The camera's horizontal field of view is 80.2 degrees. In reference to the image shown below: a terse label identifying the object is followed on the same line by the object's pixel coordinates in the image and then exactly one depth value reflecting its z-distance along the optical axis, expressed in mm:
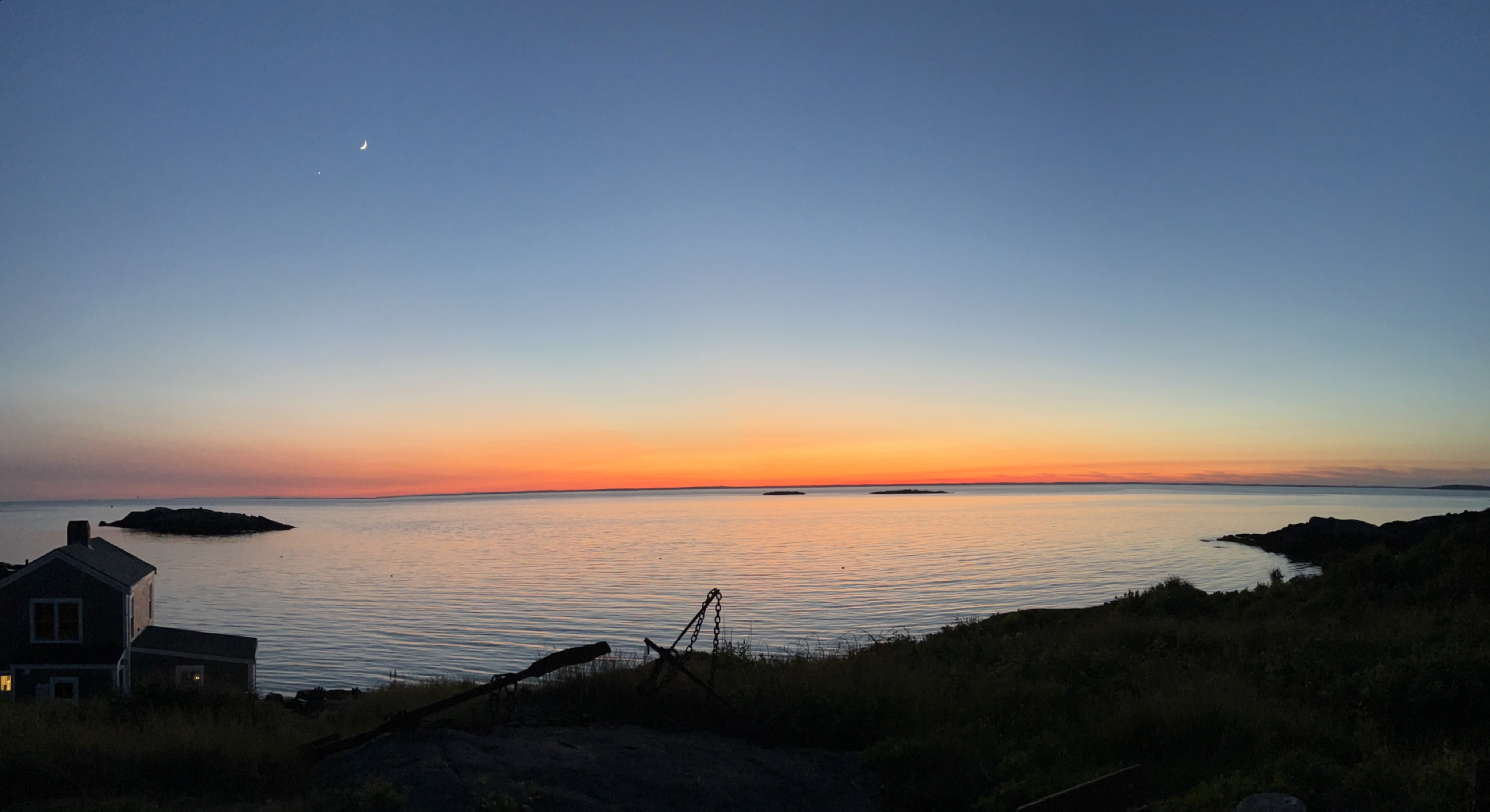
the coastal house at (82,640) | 24859
